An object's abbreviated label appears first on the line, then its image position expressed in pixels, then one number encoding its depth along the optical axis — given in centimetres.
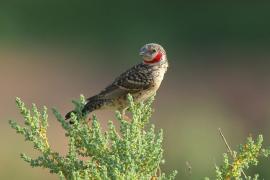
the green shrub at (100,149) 907
